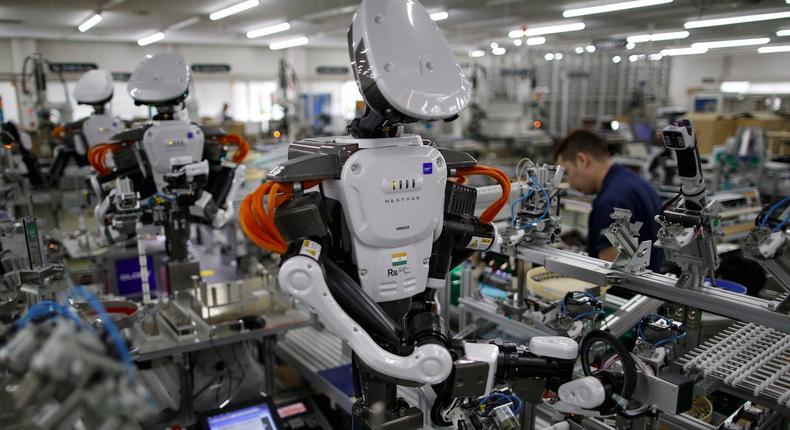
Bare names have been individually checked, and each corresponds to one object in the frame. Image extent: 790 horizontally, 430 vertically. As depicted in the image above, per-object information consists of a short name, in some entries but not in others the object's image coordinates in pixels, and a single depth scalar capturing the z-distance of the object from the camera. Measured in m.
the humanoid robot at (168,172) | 4.14
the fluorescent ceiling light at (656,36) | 12.56
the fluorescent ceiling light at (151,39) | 15.71
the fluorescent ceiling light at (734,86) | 18.64
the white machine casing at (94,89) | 6.24
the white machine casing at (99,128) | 6.31
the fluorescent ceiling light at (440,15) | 11.55
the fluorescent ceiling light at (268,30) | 13.07
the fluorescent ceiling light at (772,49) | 15.40
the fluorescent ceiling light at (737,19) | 9.86
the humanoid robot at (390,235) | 1.99
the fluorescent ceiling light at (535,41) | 15.66
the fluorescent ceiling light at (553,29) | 12.77
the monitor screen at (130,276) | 5.51
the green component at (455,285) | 3.99
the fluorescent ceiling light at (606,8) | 8.86
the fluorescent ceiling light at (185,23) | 12.99
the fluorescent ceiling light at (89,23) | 11.80
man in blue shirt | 3.61
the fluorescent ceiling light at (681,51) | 15.71
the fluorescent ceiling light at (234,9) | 9.82
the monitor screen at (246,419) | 3.07
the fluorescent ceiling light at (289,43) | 16.59
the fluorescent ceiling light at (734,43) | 13.49
